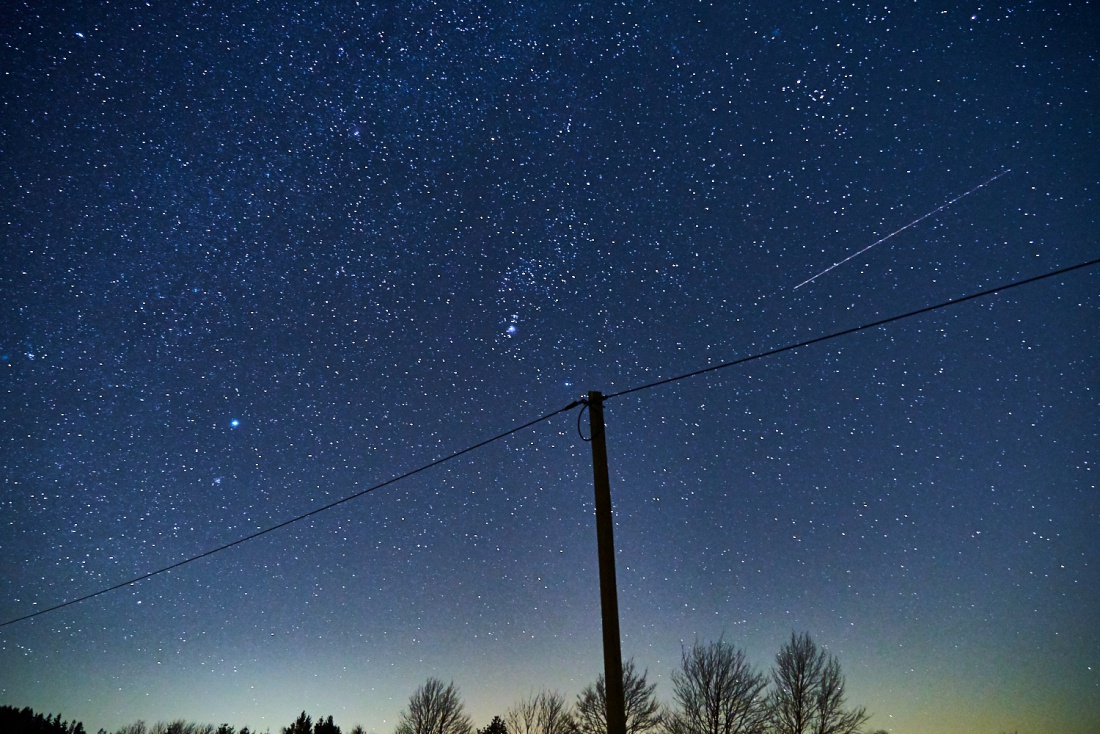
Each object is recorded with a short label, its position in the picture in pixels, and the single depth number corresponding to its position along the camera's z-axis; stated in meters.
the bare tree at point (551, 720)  46.03
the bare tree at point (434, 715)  46.22
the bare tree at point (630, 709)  37.34
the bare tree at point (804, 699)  33.22
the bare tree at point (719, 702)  34.00
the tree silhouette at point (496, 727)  53.46
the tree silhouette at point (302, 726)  42.72
